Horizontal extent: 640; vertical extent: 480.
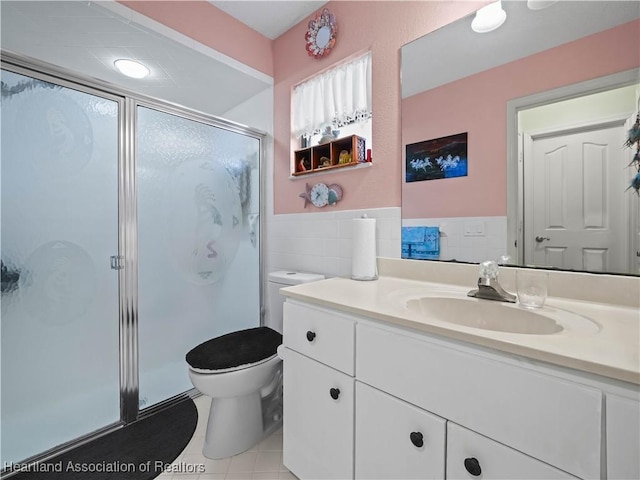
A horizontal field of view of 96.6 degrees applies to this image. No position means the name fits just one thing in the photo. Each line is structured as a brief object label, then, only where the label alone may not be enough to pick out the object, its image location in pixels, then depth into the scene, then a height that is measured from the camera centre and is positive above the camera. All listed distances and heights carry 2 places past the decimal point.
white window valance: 1.60 +0.85
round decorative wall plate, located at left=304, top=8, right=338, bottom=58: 1.69 +1.24
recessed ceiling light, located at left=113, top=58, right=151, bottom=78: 1.82 +1.13
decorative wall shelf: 1.59 +0.50
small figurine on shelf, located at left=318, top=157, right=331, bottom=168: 1.74 +0.47
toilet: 1.27 -0.68
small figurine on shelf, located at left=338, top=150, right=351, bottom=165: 1.64 +0.46
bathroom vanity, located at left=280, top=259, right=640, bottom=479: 0.53 -0.37
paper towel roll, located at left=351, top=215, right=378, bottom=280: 1.41 -0.07
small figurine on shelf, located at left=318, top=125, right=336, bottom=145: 1.73 +0.62
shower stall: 1.27 -0.07
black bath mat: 1.21 -1.00
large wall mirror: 0.92 +0.37
